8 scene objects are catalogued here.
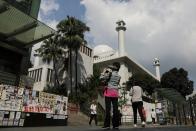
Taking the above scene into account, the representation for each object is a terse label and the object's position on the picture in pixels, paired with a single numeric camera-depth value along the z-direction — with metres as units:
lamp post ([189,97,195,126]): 6.55
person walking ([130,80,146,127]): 4.53
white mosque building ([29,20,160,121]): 21.20
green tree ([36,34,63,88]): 20.60
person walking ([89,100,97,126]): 9.03
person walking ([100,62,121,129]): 3.43
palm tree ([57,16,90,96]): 19.92
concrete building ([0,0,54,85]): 8.53
